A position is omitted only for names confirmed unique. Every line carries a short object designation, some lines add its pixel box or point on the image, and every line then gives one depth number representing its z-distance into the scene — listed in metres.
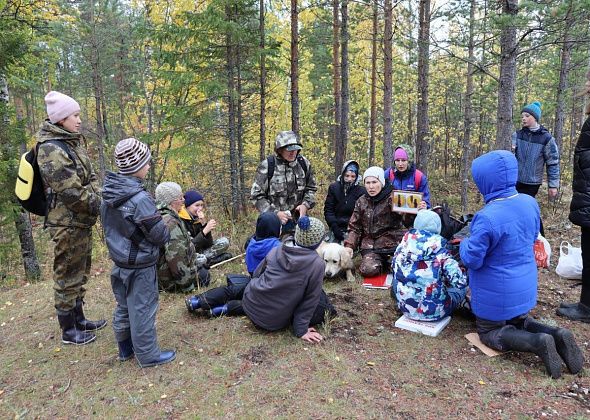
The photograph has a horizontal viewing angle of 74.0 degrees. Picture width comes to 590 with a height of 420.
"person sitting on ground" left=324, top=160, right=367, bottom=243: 6.32
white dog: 5.24
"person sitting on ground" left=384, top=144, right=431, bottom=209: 5.98
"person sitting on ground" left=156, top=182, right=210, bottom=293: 4.79
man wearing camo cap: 5.74
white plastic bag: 4.98
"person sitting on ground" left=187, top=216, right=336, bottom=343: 3.61
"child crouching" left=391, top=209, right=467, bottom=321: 3.80
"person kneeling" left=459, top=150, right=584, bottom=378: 3.24
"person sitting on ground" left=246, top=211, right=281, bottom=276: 4.22
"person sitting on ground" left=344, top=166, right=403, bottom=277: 5.43
